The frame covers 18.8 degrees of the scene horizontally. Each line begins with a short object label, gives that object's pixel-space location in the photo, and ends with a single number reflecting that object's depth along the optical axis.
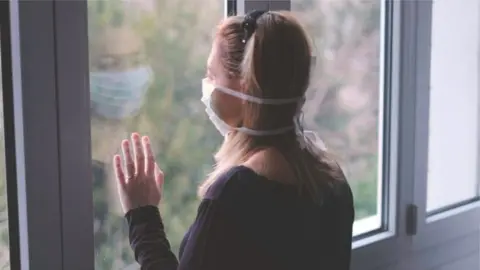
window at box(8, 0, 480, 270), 2.70
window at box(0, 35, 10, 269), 2.72
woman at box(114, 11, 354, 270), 2.54
